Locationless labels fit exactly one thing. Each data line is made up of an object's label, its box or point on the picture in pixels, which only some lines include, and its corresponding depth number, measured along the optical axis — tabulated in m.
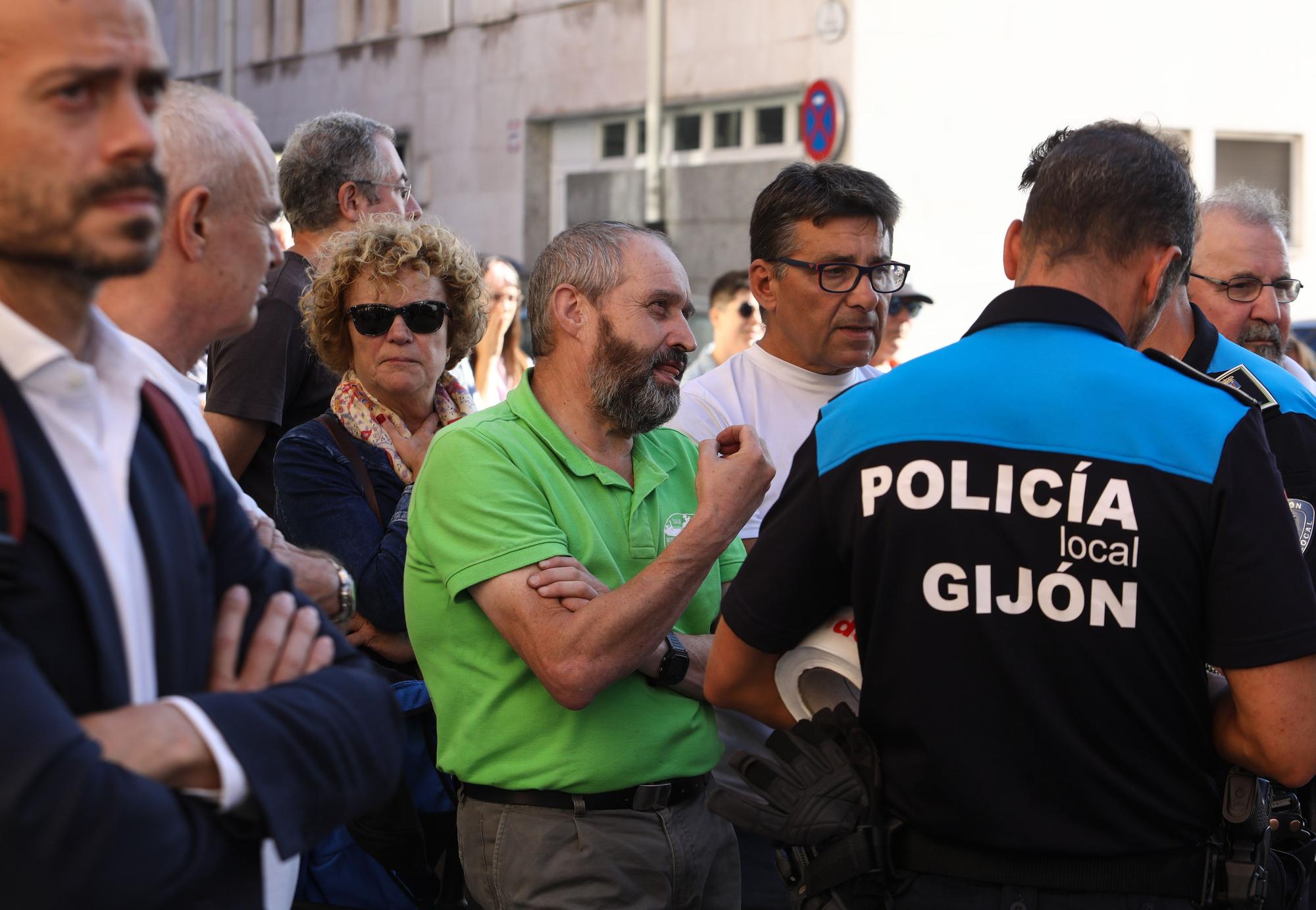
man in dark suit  1.36
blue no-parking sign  14.35
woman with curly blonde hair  3.36
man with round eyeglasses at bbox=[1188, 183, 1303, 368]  4.31
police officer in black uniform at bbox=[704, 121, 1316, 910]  2.20
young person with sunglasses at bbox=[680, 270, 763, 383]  8.95
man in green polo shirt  2.76
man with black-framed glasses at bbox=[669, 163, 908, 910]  3.81
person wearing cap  7.90
